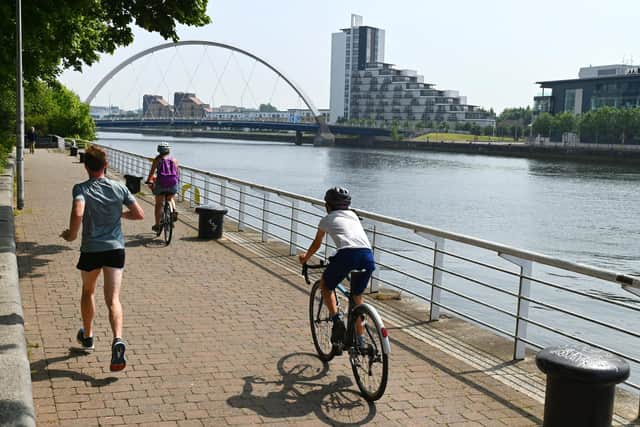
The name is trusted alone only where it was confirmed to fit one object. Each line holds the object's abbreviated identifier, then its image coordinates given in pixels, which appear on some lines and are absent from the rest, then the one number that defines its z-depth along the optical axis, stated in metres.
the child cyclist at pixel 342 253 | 5.59
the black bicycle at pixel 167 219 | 12.34
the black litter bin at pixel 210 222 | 13.16
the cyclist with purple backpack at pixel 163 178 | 12.50
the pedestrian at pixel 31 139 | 44.03
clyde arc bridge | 112.50
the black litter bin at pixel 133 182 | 19.70
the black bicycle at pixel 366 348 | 5.14
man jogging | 5.68
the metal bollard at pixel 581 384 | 4.05
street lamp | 15.87
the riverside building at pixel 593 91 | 127.69
